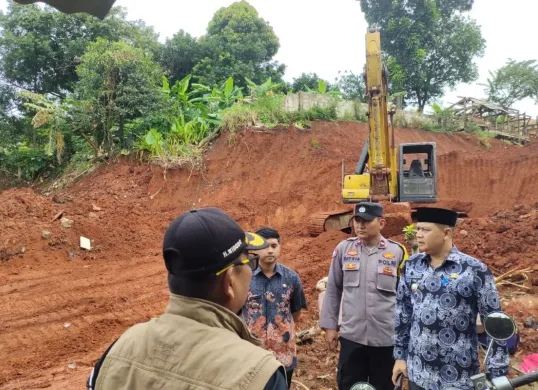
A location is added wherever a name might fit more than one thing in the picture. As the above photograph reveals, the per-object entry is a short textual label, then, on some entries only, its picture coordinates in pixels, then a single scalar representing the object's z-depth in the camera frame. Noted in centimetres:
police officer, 363
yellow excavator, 890
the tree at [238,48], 2372
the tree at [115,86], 1525
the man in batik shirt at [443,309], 284
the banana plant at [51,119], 1598
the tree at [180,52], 2381
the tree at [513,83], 2927
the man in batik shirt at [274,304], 348
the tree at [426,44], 2625
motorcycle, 180
